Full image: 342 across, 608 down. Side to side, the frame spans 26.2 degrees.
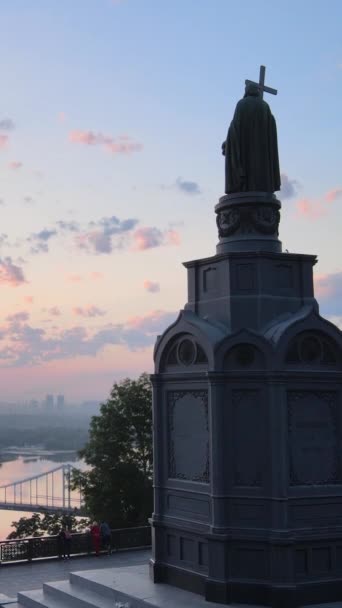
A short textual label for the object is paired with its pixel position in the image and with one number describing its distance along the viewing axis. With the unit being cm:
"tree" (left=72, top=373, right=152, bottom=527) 2792
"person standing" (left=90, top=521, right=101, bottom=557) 2062
